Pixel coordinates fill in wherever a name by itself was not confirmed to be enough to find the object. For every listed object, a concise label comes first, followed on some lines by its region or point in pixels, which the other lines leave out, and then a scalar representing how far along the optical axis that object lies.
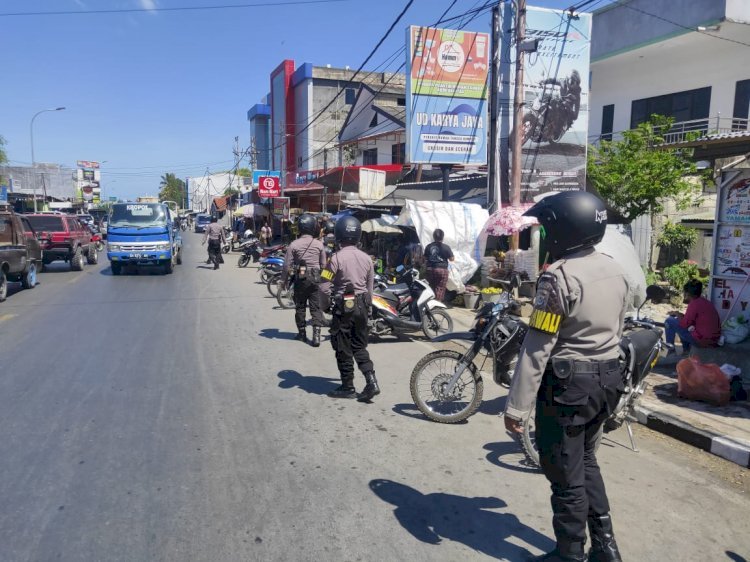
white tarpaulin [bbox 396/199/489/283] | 12.84
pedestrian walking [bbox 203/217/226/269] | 19.97
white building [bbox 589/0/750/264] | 18.98
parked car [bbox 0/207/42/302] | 12.30
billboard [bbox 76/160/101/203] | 82.06
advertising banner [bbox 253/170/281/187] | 34.03
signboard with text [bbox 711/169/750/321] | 6.89
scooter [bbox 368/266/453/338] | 8.85
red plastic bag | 5.76
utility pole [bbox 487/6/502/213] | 12.98
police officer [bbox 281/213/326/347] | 8.24
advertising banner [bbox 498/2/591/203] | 13.71
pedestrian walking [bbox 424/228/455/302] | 11.33
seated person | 6.75
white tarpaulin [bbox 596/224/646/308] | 9.67
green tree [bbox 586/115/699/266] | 14.09
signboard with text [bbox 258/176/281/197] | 28.88
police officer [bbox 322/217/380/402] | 5.72
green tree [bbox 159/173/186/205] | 102.50
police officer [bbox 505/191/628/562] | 2.76
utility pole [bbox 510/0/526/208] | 11.85
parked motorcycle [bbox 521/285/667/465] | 3.75
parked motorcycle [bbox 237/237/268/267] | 21.41
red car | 18.48
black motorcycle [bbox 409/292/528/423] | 4.88
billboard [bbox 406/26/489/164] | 14.01
